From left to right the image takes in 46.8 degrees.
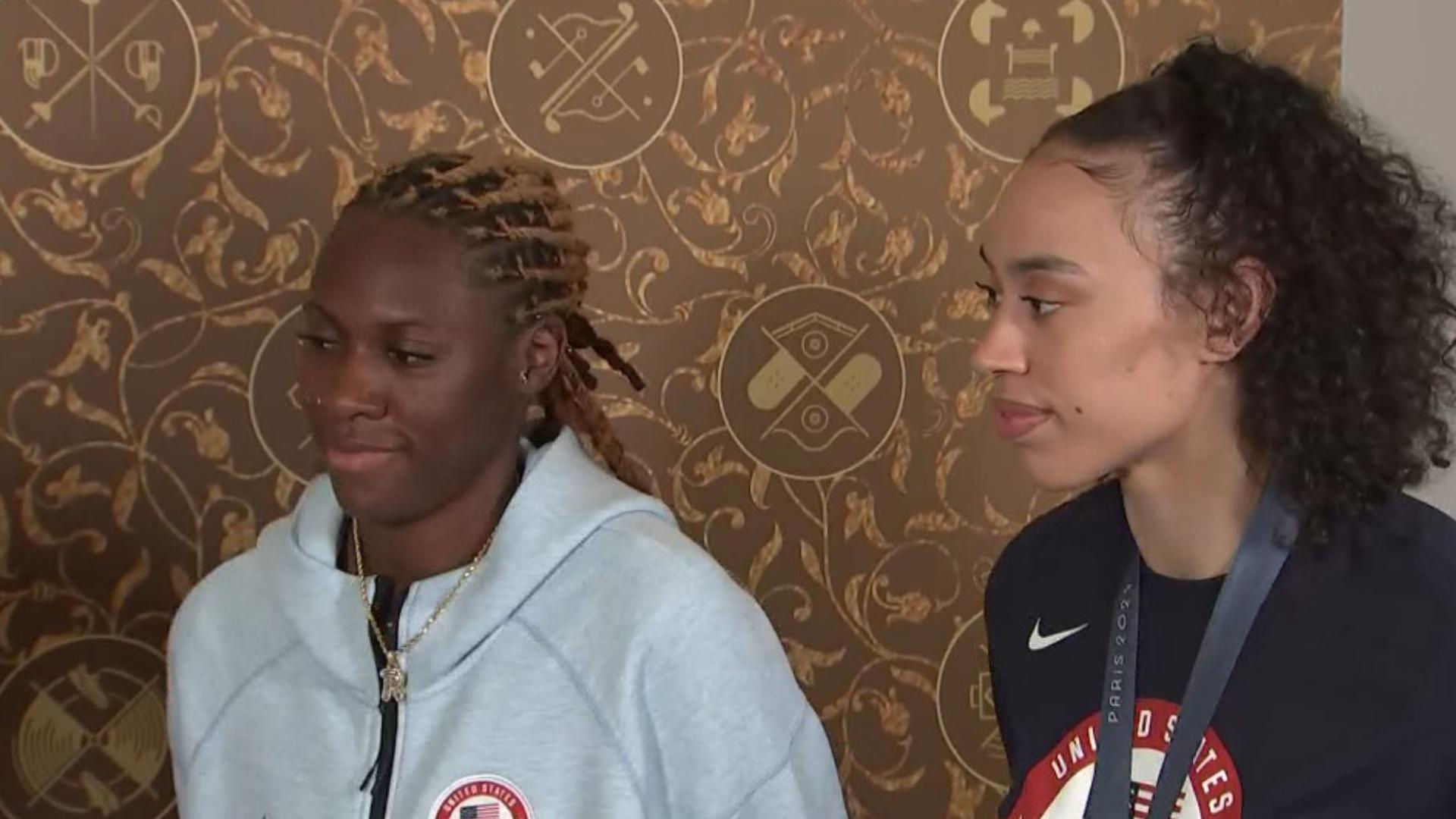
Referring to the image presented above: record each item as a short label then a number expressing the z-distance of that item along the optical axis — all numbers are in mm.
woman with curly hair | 1137
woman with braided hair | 1292
